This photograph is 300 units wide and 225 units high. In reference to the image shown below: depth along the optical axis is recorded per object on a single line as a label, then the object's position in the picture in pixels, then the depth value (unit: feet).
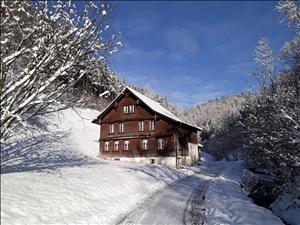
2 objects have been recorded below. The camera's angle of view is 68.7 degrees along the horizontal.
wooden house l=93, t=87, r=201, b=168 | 94.14
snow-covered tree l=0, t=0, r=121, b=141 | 23.71
